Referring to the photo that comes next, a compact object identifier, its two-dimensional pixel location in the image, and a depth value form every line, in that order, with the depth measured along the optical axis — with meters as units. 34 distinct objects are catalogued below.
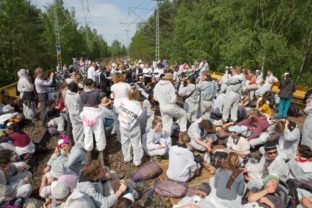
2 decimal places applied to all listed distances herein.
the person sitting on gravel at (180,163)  5.07
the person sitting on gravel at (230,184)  3.68
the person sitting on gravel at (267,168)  4.43
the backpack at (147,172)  5.46
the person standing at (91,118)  5.68
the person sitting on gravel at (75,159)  4.71
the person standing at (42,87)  7.97
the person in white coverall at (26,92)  8.36
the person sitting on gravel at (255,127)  6.69
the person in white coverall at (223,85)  10.06
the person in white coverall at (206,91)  7.79
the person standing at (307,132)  5.29
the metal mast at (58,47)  22.20
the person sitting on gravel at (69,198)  3.17
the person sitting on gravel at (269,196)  3.71
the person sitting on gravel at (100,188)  3.51
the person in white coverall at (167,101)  6.53
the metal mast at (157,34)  26.35
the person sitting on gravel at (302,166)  4.39
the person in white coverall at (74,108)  6.07
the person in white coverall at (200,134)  6.27
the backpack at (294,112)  10.34
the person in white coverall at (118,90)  6.23
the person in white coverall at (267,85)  10.81
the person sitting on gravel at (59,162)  4.63
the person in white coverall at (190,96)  7.86
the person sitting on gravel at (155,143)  6.19
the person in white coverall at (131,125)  5.44
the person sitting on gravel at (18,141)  5.76
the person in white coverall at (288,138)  5.21
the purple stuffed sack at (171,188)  4.84
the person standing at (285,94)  9.29
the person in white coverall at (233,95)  7.97
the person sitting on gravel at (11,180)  4.27
